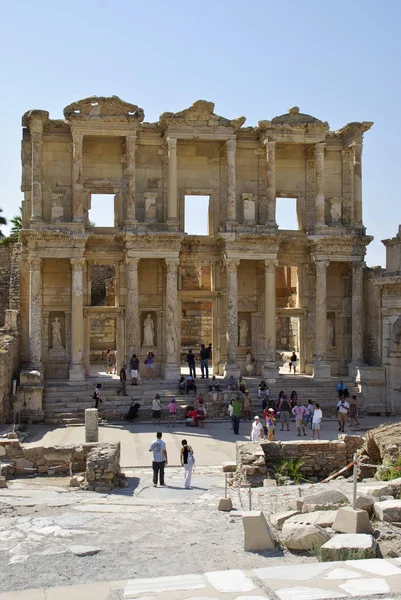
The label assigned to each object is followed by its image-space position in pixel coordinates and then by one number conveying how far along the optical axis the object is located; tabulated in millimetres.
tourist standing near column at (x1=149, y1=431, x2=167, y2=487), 15617
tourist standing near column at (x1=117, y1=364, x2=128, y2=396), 26939
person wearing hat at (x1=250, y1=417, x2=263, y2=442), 19375
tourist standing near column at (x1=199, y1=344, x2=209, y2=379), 29031
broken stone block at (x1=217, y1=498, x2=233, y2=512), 12008
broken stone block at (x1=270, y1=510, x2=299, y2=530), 9680
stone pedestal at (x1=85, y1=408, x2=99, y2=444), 19984
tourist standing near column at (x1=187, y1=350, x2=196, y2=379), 29312
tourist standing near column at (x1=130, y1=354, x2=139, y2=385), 27625
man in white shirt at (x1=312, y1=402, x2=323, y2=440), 21453
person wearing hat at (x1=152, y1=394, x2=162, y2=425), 24875
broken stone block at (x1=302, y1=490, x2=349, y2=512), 10227
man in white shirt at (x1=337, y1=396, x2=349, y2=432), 23000
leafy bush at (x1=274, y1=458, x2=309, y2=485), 16359
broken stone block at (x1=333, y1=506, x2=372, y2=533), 8750
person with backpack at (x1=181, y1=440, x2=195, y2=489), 15475
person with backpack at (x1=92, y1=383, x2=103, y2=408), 25564
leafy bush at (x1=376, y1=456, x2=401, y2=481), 13625
